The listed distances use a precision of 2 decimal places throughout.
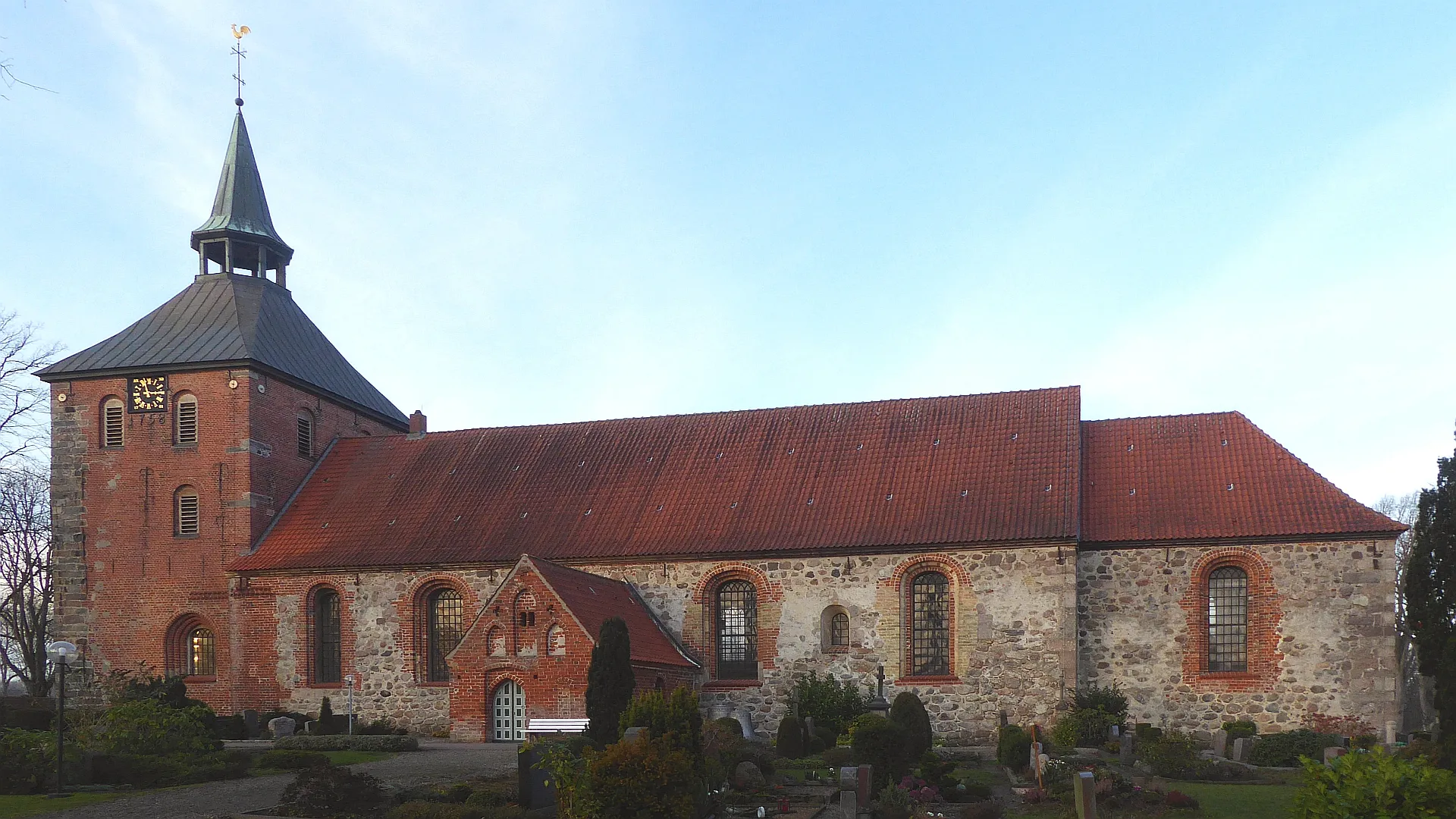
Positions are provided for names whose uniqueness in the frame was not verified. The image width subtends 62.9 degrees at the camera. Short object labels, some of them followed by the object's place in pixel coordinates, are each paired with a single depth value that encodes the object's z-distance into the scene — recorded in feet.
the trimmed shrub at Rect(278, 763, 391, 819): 43.57
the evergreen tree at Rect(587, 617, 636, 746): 60.64
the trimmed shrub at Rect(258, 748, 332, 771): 59.26
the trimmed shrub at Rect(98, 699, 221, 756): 57.93
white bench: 64.49
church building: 71.00
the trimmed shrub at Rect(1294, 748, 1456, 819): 29.07
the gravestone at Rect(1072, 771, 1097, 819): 37.09
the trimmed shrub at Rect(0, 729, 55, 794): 50.78
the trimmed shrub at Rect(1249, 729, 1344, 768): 64.34
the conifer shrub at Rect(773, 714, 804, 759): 65.31
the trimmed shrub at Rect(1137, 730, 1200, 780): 56.54
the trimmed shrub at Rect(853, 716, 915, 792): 49.62
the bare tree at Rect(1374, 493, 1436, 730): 90.89
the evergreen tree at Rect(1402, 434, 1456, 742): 53.47
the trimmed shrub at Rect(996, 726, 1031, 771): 58.29
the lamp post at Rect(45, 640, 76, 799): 49.34
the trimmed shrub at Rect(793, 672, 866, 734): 71.77
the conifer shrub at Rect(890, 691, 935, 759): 60.39
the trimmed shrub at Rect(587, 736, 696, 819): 38.68
